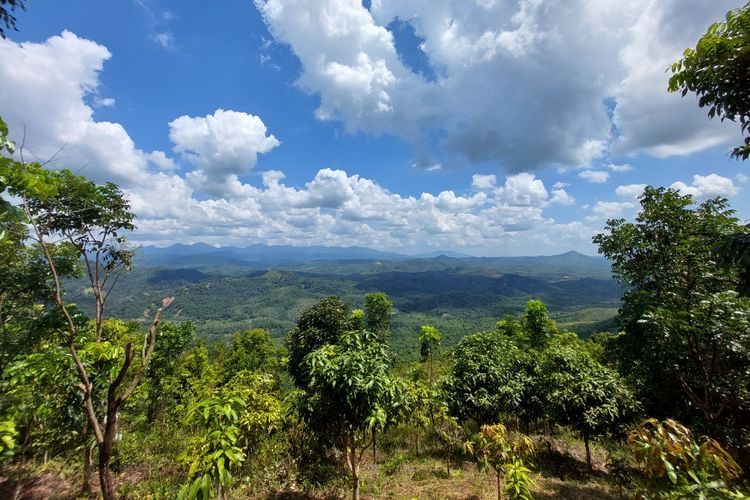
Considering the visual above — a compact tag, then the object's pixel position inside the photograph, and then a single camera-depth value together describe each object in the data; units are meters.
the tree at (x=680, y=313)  6.99
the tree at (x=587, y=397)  10.88
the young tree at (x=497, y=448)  6.44
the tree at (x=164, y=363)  19.34
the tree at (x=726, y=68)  3.91
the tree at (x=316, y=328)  23.16
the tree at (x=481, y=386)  12.91
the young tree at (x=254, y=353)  30.76
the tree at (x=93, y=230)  2.92
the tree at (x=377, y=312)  32.22
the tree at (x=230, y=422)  3.59
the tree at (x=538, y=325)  31.28
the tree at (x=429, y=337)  24.69
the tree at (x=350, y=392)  5.96
